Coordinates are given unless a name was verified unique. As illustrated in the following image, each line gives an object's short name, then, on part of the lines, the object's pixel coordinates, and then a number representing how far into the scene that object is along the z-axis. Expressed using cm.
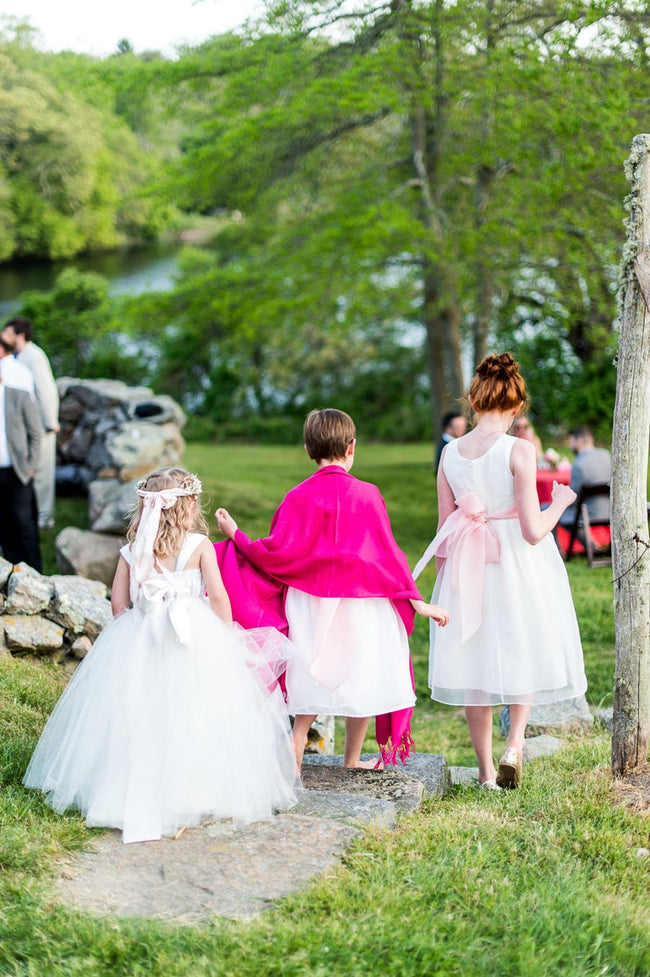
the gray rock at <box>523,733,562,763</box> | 494
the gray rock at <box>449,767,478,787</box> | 424
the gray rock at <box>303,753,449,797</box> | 395
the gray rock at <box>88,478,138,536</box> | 916
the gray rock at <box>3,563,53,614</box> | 536
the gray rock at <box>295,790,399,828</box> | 328
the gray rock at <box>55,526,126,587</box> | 874
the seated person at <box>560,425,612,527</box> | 930
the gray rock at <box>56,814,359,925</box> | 276
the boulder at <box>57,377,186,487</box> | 1021
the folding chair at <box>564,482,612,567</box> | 912
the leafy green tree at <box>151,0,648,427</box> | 959
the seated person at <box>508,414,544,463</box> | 887
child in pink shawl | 381
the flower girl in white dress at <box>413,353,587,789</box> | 389
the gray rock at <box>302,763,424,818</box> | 359
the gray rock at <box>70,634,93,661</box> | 541
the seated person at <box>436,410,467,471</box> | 918
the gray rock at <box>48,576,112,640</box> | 543
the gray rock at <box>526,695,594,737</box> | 551
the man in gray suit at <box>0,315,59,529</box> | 837
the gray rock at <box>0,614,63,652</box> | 522
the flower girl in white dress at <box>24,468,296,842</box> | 330
